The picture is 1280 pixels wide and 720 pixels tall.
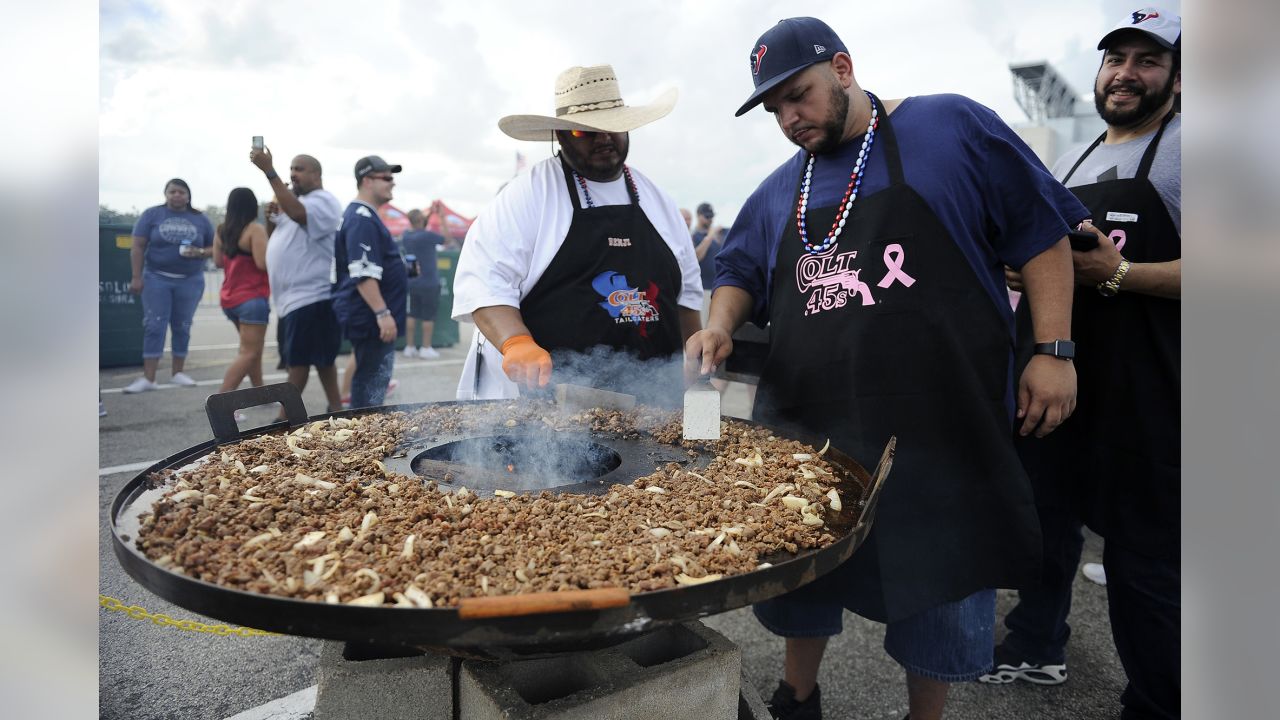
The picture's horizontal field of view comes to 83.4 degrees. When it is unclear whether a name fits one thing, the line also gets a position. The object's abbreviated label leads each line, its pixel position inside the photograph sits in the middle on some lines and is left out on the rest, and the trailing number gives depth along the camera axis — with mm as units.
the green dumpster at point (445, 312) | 12234
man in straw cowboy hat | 2667
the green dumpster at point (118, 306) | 8938
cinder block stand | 1514
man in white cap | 2203
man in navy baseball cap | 1931
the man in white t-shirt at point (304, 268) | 5301
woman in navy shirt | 7258
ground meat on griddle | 1183
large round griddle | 1009
